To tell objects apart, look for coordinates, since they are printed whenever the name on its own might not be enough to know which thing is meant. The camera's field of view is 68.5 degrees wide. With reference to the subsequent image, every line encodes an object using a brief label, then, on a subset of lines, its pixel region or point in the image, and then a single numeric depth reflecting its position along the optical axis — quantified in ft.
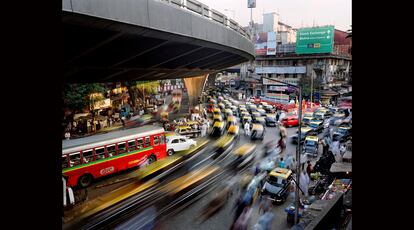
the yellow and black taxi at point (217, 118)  97.91
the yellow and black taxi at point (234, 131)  81.92
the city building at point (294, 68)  170.40
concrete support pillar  134.92
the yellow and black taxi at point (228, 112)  110.27
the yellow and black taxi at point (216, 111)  114.56
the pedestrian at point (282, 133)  78.59
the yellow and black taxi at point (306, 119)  96.02
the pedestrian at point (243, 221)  34.32
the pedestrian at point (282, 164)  52.08
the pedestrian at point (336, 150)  60.56
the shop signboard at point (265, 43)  198.08
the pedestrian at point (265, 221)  34.06
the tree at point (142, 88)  142.89
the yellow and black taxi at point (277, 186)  41.22
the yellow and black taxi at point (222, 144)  65.88
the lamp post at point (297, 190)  33.24
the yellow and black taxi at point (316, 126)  85.77
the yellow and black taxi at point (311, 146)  63.41
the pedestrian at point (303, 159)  54.77
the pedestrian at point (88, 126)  88.22
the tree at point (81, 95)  90.39
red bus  45.85
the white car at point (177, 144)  64.90
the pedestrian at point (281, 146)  67.19
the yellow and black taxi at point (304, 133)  76.81
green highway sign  167.73
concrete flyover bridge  24.26
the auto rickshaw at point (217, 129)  84.81
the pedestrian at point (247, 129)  83.76
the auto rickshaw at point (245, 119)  99.25
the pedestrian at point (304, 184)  42.80
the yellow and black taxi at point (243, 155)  56.85
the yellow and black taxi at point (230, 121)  93.09
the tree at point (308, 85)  165.89
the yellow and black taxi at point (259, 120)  98.61
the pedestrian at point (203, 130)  84.02
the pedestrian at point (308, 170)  48.91
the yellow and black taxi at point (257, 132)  79.66
